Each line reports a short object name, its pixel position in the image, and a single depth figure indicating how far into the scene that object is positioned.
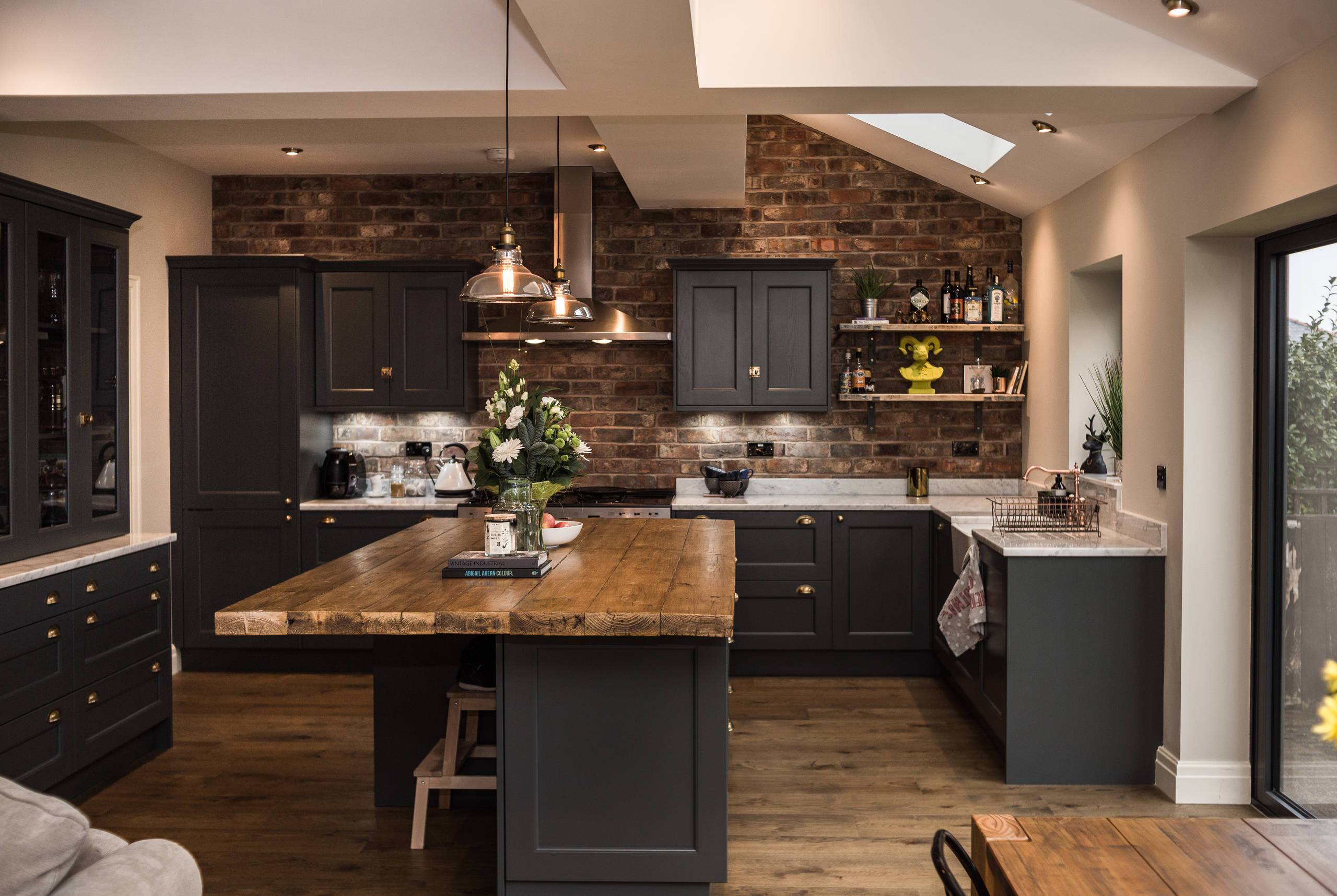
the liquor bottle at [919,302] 5.16
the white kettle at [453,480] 5.26
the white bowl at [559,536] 3.29
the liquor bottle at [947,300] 5.18
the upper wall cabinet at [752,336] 5.11
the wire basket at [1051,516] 3.94
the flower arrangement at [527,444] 2.88
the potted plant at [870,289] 5.14
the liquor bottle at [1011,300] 5.21
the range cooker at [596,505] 4.91
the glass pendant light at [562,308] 3.58
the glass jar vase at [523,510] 2.85
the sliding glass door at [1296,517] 2.93
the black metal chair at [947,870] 1.29
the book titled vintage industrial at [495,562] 2.70
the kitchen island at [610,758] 2.49
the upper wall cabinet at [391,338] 5.12
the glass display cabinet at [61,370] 3.25
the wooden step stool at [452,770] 2.98
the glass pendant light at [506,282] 2.71
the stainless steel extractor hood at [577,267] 5.09
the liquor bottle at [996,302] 5.13
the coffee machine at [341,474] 5.21
